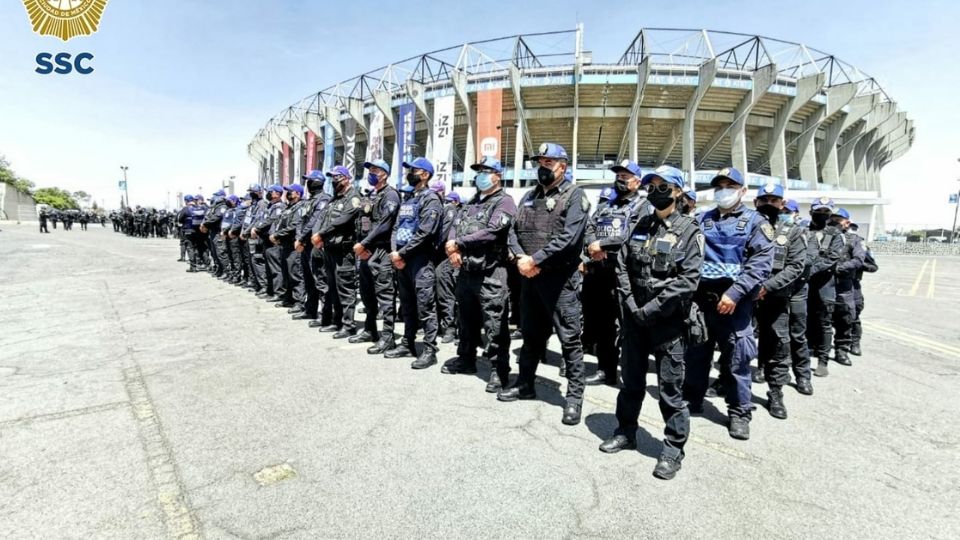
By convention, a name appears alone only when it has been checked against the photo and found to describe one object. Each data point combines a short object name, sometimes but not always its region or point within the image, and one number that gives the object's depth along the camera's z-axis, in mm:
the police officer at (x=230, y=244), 10462
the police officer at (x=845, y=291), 5902
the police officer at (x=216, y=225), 11258
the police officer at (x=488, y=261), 4141
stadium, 31453
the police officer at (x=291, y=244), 7211
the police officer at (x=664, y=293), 2777
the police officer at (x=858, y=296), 6250
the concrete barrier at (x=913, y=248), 36031
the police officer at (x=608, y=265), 4672
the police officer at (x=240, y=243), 10062
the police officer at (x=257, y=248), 8961
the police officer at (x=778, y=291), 3973
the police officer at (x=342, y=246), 5656
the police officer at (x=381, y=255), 5188
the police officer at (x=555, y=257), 3506
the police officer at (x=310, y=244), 6488
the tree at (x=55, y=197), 79500
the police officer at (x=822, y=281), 5328
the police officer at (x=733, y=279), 3434
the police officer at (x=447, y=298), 6441
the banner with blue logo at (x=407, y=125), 36156
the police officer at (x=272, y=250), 8195
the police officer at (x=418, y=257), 4867
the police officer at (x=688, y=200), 4262
